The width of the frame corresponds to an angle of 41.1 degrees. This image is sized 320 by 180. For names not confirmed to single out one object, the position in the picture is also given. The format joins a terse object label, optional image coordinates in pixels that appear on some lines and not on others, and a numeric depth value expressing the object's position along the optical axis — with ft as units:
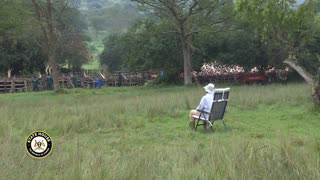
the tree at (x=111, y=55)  223.92
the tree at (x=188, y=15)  102.06
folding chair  31.62
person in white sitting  32.14
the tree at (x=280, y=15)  51.26
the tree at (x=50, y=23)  97.76
